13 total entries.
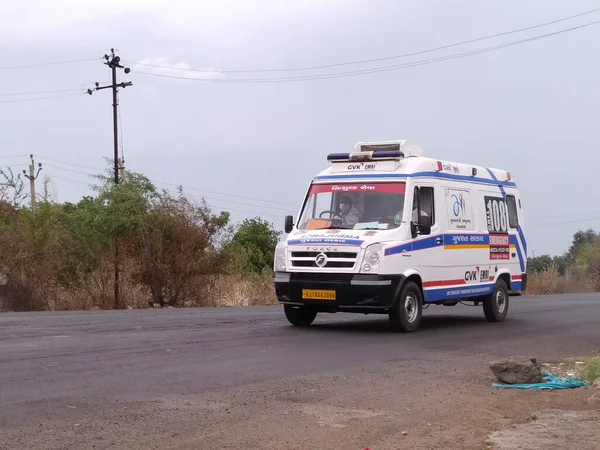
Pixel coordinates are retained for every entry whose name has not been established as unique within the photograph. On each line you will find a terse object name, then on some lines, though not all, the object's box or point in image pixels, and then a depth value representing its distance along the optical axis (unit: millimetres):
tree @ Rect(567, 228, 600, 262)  75950
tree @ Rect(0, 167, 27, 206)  24605
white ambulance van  13547
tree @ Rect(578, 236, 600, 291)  53500
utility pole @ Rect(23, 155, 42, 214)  54650
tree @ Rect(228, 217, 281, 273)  44656
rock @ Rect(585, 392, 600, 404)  8071
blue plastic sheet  9229
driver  14273
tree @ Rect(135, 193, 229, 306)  26609
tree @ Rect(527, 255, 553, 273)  44719
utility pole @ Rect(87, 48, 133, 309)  41625
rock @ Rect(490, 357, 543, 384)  9391
